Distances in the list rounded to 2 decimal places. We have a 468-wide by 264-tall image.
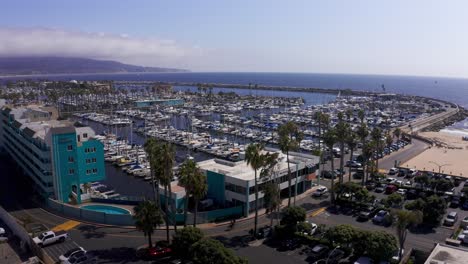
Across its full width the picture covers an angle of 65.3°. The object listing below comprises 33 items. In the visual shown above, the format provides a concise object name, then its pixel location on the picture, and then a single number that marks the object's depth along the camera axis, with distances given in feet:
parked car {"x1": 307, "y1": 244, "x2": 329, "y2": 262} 119.85
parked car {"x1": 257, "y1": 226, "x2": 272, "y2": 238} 136.77
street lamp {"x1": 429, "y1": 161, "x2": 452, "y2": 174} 248.48
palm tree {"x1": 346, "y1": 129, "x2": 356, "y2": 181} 188.01
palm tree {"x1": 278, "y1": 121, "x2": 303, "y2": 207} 153.28
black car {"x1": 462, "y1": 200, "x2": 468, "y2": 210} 169.39
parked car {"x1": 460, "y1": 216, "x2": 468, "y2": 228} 146.76
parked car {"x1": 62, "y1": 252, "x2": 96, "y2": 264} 114.20
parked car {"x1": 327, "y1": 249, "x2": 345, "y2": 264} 117.82
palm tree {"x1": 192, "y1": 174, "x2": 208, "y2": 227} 122.59
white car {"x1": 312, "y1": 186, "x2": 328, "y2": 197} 187.01
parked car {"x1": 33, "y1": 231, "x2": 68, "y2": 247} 127.95
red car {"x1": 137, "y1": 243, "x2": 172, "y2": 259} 119.34
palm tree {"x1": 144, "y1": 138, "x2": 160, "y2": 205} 123.85
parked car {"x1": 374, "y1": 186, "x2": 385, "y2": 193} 196.15
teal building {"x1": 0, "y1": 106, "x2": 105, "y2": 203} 165.78
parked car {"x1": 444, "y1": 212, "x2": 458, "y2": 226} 149.69
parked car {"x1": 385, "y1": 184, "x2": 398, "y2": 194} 192.54
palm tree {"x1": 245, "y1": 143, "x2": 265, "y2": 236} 133.28
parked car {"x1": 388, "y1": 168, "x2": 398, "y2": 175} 231.16
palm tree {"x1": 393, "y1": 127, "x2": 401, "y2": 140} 309.24
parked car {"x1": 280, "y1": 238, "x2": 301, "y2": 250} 128.47
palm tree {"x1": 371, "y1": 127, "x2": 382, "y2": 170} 209.67
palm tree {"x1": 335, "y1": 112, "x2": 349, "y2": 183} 177.47
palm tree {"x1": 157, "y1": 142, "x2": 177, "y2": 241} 121.90
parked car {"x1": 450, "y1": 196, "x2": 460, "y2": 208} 172.24
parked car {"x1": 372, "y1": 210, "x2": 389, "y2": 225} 153.28
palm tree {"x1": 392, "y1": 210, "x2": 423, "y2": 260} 109.40
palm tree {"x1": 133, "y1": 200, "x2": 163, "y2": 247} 116.47
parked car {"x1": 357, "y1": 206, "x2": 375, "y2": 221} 156.35
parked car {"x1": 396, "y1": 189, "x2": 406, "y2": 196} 187.11
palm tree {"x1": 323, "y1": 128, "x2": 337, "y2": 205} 176.14
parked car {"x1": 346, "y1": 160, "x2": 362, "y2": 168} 244.14
